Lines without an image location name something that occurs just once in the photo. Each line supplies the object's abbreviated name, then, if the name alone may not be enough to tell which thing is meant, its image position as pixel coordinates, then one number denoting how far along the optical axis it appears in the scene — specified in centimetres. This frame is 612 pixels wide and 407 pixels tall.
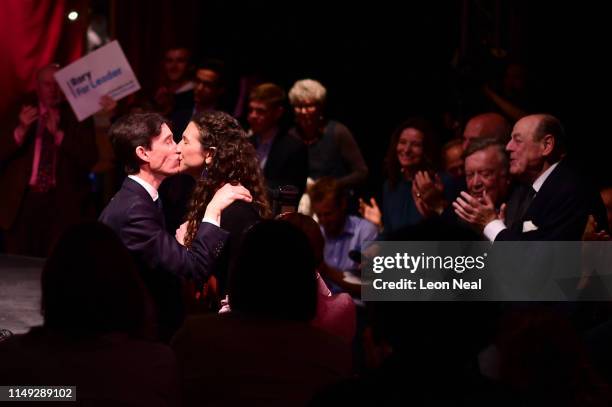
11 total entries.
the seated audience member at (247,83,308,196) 987
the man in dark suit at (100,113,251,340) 611
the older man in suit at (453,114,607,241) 712
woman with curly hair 662
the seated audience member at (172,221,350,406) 436
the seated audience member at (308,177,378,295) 945
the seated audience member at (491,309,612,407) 397
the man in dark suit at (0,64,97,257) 1141
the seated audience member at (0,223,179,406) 414
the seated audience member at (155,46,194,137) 1134
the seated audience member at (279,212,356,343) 552
